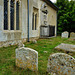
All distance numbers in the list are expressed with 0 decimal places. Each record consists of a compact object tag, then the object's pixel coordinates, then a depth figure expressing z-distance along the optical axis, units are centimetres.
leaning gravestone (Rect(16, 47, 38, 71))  266
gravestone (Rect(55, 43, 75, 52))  496
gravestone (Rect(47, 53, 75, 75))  228
